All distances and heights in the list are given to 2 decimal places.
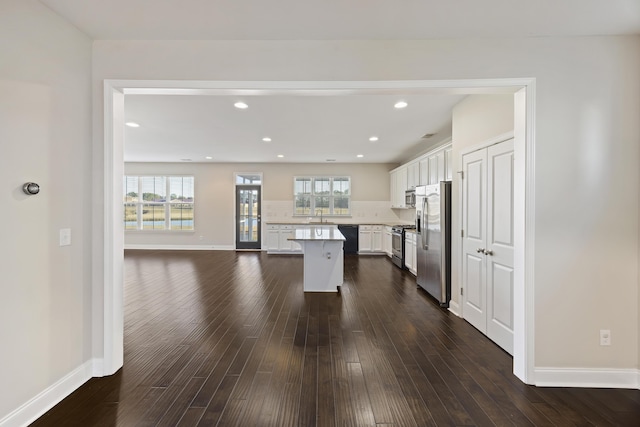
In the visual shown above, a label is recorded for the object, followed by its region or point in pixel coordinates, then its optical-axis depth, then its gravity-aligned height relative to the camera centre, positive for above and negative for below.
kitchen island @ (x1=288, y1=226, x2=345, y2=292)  4.59 -0.82
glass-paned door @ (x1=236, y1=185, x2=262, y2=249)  9.15 -0.10
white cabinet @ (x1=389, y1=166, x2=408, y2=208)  7.34 +0.80
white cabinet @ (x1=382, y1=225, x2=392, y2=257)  7.72 -0.75
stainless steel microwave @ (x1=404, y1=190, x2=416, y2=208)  6.59 +0.37
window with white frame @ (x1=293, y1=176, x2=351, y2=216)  9.01 +0.59
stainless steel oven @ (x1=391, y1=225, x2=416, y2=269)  6.39 -0.70
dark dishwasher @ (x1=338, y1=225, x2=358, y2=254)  8.33 -0.70
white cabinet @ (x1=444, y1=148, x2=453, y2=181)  4.69 +0.84
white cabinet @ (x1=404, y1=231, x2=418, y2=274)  5.80 -0.79
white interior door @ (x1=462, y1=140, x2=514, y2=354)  2.74 -0.29
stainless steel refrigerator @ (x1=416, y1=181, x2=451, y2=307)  3.98 -0.39
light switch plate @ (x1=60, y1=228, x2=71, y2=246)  2.08 -0.17
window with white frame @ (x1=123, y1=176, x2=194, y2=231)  9.17 +0.34
